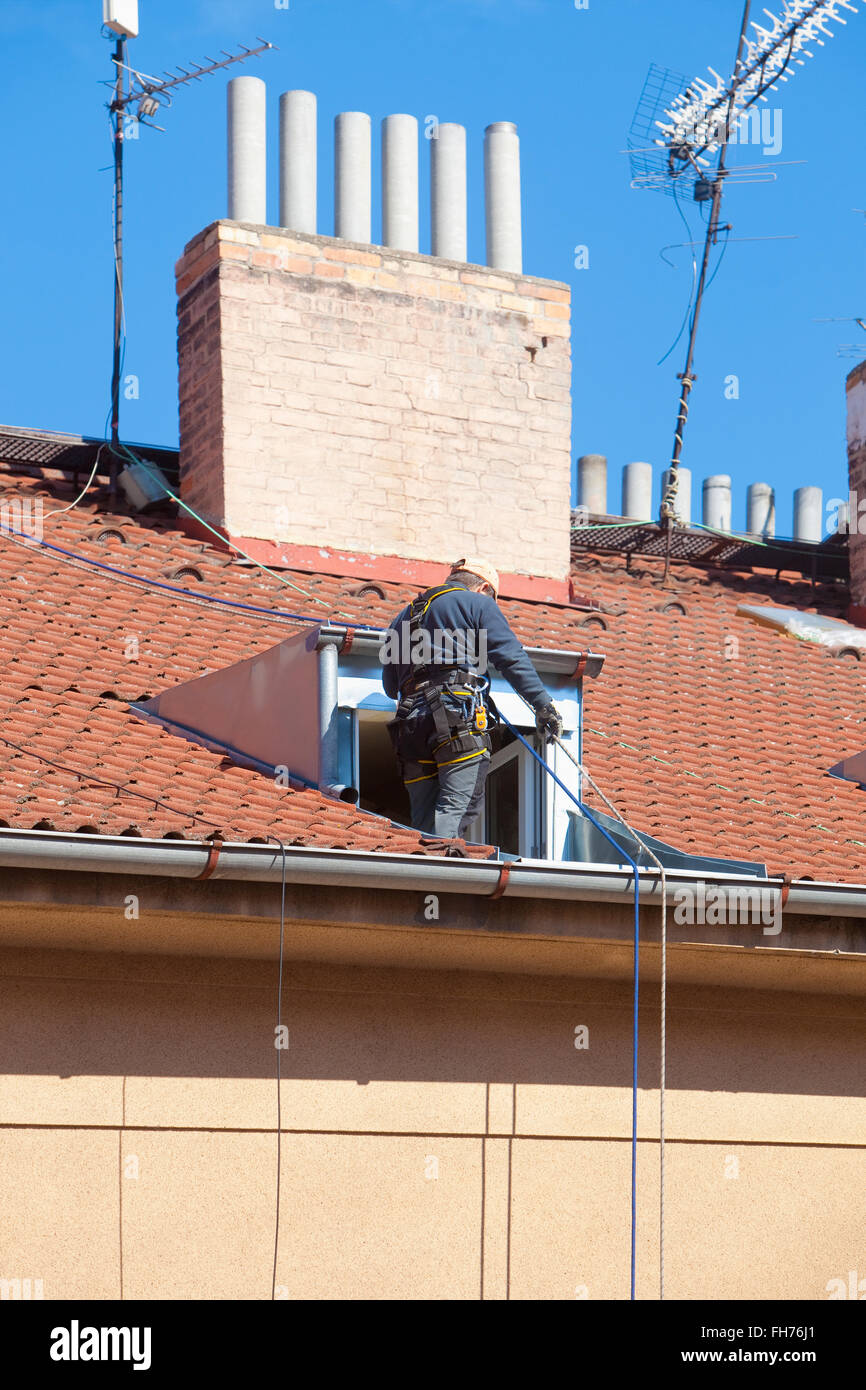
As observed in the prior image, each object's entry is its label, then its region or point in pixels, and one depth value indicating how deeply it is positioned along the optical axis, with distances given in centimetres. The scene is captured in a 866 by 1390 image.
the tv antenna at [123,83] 1416
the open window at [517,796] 952
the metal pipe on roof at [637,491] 1642
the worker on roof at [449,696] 937
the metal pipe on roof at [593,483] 1625
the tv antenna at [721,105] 1581
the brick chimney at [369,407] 1309
